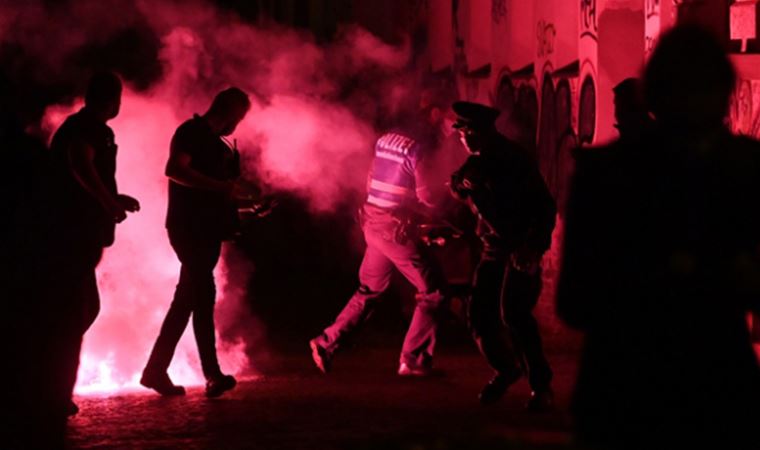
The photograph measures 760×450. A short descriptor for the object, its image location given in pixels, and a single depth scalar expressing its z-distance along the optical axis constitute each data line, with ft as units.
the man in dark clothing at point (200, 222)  62.08
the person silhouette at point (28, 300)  46.03
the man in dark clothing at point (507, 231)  59.00
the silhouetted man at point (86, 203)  50.31
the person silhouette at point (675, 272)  25.22
